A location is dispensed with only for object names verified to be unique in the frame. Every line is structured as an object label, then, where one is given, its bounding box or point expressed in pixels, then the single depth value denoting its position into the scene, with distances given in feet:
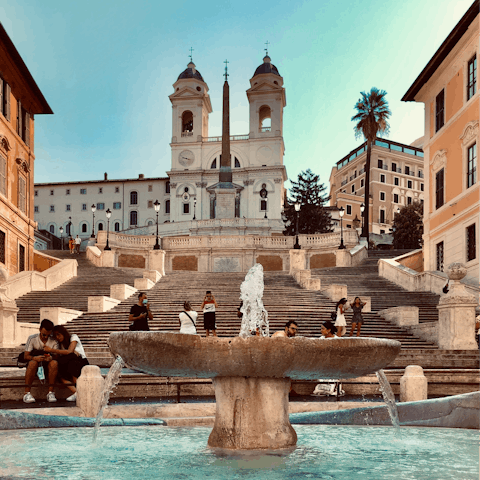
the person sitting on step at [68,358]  30.04
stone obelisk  179.01
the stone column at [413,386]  29.17
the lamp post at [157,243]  110.52
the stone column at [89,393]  26.35
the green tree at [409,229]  206.59
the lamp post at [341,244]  113.97
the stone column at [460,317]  46.65
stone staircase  45.09
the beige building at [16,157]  95.55
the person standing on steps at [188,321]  40.82
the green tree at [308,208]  183.72
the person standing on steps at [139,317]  42.91
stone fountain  17.97
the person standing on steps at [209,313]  47.75
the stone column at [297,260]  108.06
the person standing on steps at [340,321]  50.52
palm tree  175.42
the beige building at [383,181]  306.35
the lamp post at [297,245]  109.48
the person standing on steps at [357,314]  51.06
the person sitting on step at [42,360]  29.81
